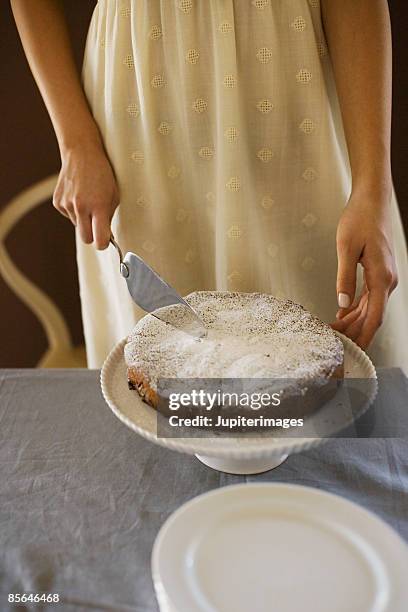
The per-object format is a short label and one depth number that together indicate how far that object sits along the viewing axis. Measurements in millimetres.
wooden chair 1575
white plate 420
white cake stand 558
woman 876
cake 630
